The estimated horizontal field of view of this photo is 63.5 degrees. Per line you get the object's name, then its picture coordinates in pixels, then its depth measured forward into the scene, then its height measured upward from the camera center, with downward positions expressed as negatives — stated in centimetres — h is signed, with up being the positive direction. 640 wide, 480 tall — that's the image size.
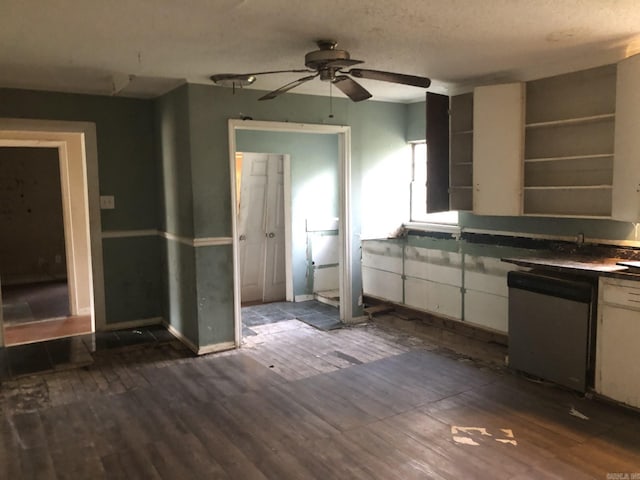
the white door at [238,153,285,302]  614 -37
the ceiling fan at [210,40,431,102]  295 +73
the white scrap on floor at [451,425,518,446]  291 -139
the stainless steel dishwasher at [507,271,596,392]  338 -92
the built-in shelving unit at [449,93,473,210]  464 +38
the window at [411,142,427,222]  563 +15
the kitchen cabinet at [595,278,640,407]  314 -93
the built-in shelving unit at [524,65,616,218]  378 +37
